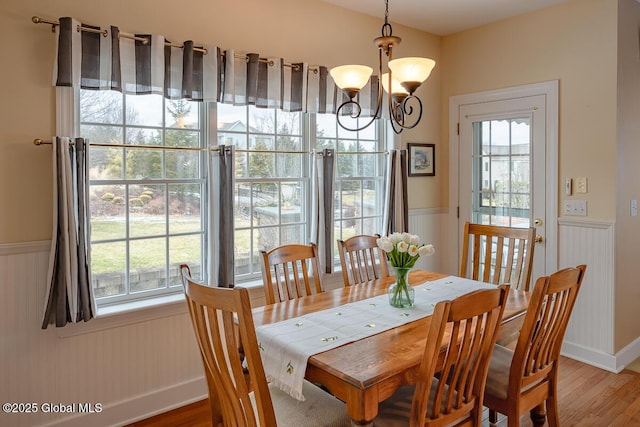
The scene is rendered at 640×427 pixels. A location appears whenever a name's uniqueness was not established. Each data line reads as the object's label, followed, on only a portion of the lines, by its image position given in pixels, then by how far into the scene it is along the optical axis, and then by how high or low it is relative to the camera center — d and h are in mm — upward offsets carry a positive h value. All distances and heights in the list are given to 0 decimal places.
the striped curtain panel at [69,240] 2287 -181
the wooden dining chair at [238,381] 1438 -611
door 3615 +307
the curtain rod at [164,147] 2309 +338
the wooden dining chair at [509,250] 2803 -304
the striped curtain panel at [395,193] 3764 +89
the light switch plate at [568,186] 3457 +132
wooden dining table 1521 -570
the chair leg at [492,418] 2557 -1213
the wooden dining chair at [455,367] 1490 -585
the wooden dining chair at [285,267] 2461 -355
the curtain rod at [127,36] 2278 +924
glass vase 2238 -444
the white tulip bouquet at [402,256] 2168 -253
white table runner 1718 -537
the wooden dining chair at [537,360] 1845 -691
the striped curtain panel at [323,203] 3318 +5
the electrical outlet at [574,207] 3389 -28
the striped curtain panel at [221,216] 2852 -76
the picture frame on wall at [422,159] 4141 +413
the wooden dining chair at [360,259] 2820 -355
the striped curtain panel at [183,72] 2350 +797
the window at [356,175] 3629 +243
